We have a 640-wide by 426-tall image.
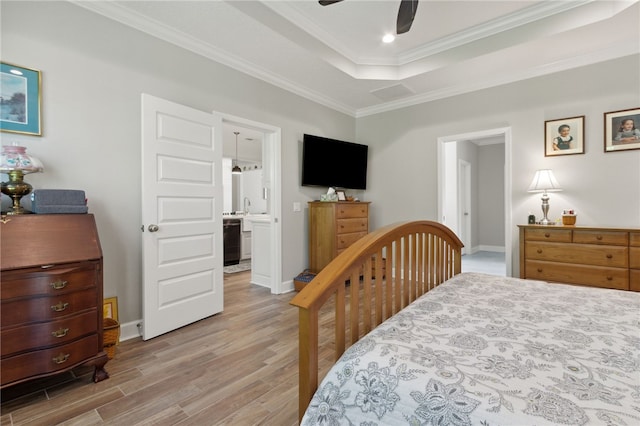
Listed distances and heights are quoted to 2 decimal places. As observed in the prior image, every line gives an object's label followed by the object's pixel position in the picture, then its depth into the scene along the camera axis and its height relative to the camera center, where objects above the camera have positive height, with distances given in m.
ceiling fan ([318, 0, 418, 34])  1.96 +1.34
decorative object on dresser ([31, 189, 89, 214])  1.88 +0.06
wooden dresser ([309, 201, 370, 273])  3.94 -0.26
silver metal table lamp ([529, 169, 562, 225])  3.29 +0.26
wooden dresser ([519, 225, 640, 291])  2.77 -0.46
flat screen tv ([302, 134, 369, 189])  4.16 +0.69
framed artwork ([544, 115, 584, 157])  3.27 +0.81
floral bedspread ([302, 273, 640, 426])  0.80 -0.51
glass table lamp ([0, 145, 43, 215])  1.81 +0.25
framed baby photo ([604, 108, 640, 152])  3.01 +0.81
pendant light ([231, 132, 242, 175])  6.96 +0.93
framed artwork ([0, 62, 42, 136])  1.98 +0.75
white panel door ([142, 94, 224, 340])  2.55 -0.05
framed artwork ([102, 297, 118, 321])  2.40 -0.79
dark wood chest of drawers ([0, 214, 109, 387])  1.62 -0.50
